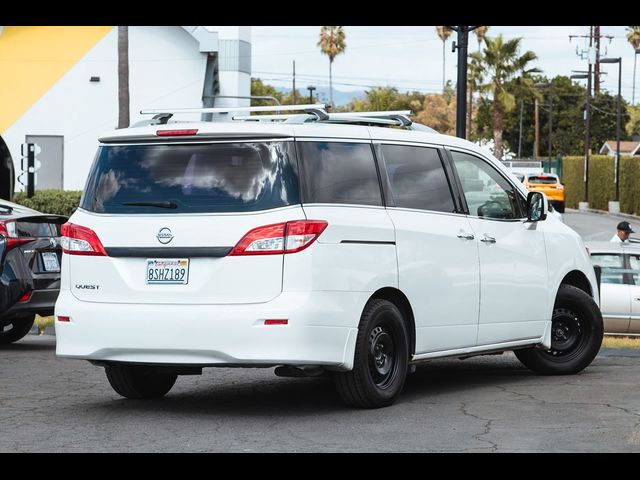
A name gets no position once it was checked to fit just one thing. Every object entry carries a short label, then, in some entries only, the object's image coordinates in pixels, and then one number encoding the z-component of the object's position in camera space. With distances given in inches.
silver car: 874.8
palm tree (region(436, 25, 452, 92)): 4517.7
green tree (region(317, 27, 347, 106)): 4510.3
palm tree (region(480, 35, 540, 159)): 2974.9
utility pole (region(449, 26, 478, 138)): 903.6
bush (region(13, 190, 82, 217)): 1309.1
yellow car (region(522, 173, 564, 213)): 2087.8
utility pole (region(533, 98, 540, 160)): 4101.9
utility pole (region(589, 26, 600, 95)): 3838.1
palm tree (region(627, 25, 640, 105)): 4158.0
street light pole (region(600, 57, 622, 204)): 2281.4
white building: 1633.9
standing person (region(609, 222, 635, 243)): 930.1
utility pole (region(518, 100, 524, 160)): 4253.0
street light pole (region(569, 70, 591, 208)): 2630.4
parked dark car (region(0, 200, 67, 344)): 526.9
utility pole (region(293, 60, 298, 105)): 4302.9
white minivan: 336.8
